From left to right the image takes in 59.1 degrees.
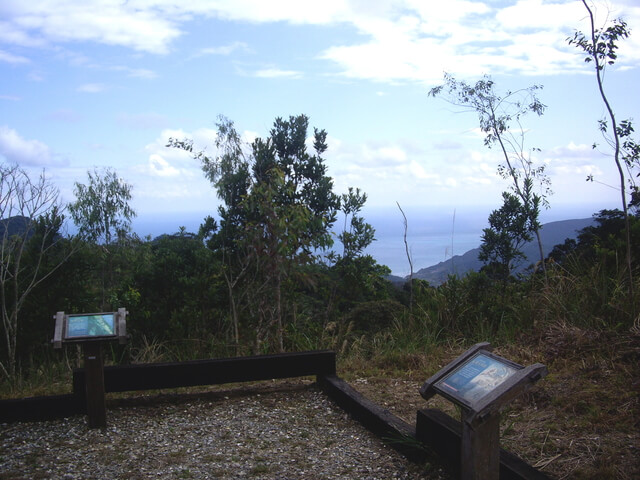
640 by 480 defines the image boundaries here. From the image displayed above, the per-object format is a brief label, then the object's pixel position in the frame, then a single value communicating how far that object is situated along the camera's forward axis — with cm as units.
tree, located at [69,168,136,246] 903
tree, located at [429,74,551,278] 670
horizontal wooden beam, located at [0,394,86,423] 392
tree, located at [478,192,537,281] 673
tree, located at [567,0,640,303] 532
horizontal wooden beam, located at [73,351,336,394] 420
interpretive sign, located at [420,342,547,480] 230
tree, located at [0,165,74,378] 493
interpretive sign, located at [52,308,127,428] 368
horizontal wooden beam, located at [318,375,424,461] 320
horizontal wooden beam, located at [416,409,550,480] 250
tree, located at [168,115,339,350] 573
